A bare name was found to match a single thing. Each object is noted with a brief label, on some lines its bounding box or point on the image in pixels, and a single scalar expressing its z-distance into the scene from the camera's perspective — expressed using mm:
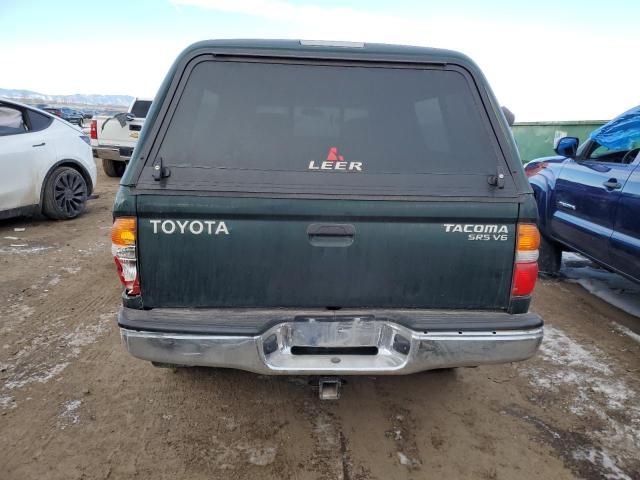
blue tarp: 4422
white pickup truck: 10945
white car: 6203
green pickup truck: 2162
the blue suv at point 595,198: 3957
